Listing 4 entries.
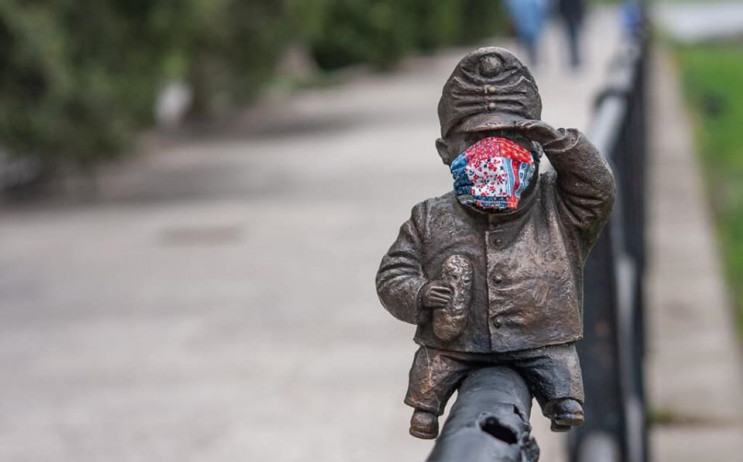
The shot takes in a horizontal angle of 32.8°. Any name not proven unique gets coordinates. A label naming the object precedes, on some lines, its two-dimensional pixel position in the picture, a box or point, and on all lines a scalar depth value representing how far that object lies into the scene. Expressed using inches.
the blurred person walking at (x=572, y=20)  732.0
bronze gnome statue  59.8
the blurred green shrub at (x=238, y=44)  557.0
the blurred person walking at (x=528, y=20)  665.0
